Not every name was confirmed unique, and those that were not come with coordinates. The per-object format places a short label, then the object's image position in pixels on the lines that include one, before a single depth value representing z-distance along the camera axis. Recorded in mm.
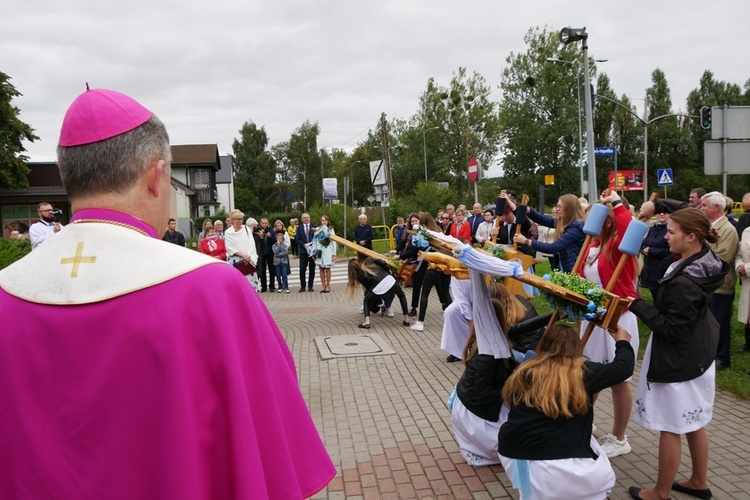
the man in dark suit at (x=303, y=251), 15820
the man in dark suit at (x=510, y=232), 9367
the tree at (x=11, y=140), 37688
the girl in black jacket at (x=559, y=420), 3414
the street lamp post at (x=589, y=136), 19062
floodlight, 16516
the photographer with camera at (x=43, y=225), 9367
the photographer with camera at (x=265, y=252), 15875
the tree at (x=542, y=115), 50719
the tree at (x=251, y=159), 75812
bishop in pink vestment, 1207
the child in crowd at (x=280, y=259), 15664
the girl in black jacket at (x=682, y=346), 3531
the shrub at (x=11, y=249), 10242
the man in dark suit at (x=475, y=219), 13273
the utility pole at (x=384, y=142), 34531
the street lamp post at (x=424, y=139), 51081
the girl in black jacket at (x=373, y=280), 9914
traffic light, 15262
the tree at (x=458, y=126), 52031
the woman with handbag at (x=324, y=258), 14666
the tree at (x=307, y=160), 69812
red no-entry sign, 16209
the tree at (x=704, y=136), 56188
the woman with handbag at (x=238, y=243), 11828
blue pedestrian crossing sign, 26703
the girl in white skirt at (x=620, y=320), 4402
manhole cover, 8266
